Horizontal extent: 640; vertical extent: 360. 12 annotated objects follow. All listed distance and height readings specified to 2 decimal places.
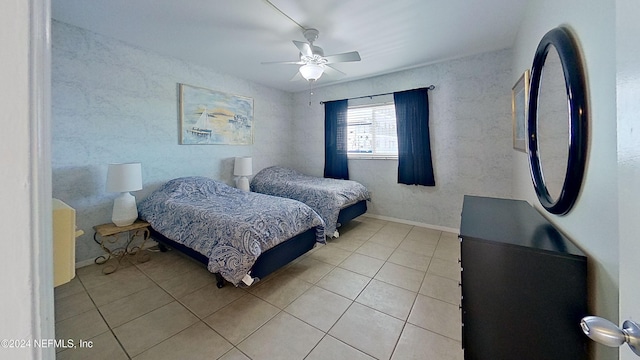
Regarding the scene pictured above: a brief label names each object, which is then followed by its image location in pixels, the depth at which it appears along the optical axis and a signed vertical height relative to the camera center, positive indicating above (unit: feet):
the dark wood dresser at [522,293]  3.07 -1.71
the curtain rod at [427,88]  10.94 +4.36
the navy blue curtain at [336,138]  13.88 +2.42
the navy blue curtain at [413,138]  11.17 +1.98
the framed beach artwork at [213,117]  10.36 +2.99
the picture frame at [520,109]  6.13 +2.04
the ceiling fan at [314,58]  7.63 +4.05
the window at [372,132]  12.57 +2.63
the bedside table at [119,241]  7.73 -2.43
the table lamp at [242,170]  12.07 +0.37
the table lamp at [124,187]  7.72 -0.34
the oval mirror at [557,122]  3.34 +0.96
